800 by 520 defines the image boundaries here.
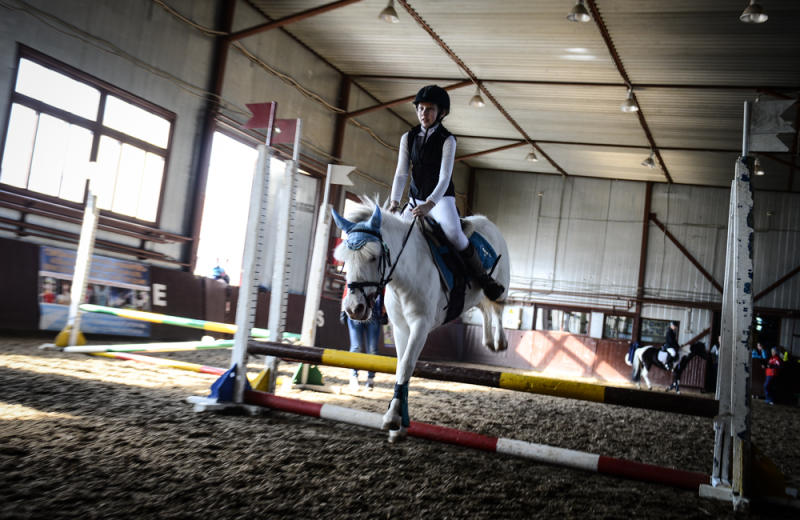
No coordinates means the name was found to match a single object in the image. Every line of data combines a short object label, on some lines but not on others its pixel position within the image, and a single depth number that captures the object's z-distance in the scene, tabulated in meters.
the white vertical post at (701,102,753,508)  3.03
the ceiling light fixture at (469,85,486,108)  14.03
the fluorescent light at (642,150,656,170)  17.20
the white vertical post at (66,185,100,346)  6.80
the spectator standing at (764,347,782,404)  14.61
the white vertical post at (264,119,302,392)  4.68
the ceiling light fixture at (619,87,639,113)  13.41
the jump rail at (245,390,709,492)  3.13
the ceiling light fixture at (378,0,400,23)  10.62
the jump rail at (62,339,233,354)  6.09
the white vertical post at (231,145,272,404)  4.34
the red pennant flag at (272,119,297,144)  4.90
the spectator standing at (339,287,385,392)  6.30
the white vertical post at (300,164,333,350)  5.95
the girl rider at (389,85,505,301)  4.14
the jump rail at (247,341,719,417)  3.15
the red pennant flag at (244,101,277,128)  4.64
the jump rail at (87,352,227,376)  5.98
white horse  3.43
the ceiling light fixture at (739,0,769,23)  8.99
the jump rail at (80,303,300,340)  6.38
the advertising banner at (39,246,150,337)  8.60
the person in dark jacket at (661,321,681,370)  13.24
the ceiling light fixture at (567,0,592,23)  9.62
